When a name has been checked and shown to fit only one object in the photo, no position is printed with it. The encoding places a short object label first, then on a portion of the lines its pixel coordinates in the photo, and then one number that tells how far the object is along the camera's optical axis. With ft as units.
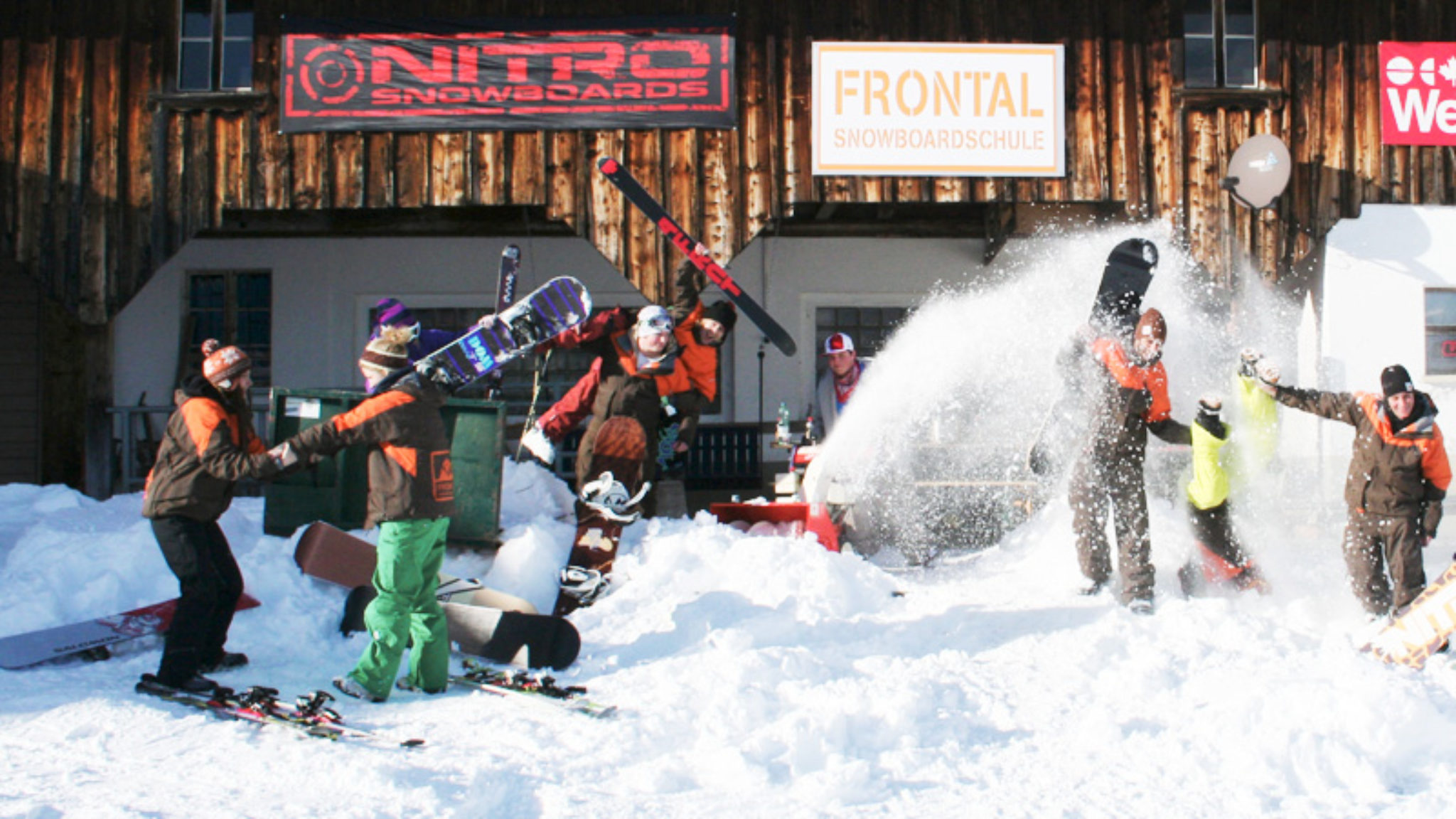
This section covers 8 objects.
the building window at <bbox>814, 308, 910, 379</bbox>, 38.47
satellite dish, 31.71
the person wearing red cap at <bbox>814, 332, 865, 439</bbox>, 26.76
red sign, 33.24
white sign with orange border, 32.19
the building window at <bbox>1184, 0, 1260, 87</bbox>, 33.99
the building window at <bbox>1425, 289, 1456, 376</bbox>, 34.22
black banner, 32.42
